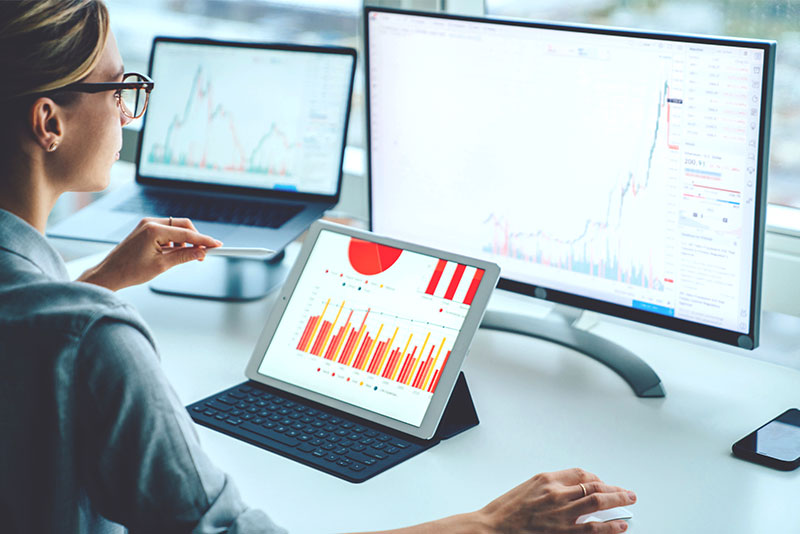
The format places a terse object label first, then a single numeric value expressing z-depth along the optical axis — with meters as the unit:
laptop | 1.66
